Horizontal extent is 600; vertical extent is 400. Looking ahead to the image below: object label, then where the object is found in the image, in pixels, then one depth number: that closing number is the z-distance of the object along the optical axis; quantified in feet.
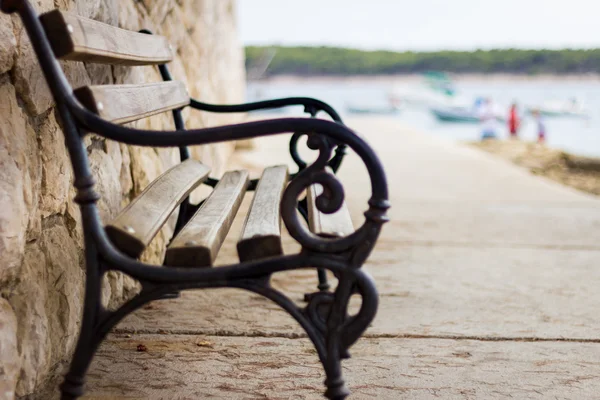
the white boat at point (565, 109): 159.43
